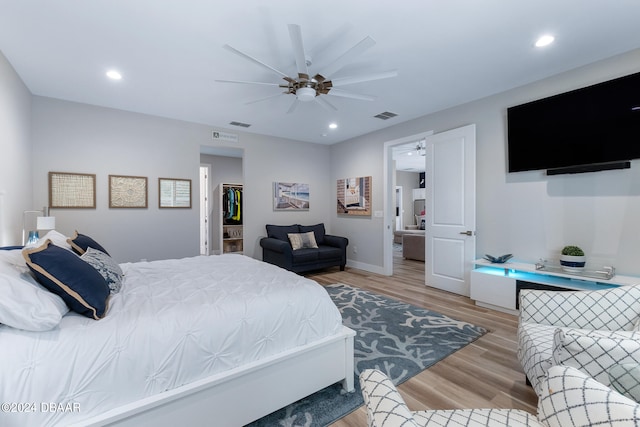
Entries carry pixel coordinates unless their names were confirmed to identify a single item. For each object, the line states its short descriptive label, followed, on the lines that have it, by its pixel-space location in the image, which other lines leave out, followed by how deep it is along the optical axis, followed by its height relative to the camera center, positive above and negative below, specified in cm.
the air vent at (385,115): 428 +154
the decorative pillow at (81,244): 219 -27
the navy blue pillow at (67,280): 133 -35
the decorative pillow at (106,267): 181 -39
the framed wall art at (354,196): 543 +33
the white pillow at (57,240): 212 -23
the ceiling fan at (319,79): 212 +124
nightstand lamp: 268 -13
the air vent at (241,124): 469 +152
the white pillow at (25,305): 110 -39
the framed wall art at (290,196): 558 +32
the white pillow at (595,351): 100 -53
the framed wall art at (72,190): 363 +30
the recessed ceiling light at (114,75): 293 +150
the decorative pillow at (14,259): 139 -26
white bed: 110 -71
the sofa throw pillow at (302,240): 513 -55
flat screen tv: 260 +87
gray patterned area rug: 170 -123
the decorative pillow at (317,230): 570 -40
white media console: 272 -78
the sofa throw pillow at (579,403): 66 -51
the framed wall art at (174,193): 437 +31
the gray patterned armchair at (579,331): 102 -61
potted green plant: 281 -50
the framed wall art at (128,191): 400 +31
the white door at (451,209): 379 +3
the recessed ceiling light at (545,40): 238 +152
